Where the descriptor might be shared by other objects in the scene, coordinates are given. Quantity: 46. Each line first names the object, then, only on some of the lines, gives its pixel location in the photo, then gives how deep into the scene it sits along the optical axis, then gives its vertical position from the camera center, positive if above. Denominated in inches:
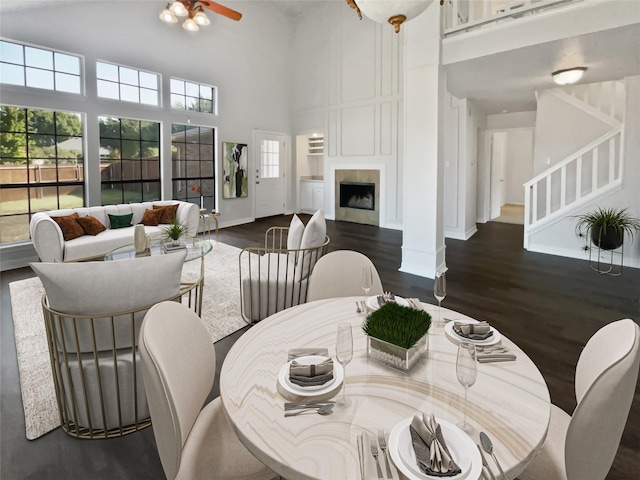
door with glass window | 339.0 +29.7
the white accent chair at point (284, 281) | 117.6 -25.3
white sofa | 167.9 -14.8
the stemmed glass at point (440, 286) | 57.0 -13.0
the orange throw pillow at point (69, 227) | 182.1 -11.3
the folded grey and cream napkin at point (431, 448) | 30.0 -21.7
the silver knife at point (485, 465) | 29.9 -22.6
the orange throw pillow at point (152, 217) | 220.4 -7.7
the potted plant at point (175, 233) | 154.6 -12.2
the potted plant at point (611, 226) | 173.8 -10.9
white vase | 150.8 -14.4
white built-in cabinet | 363.1 +9.8
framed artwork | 306.0 +30.4
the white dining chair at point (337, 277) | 79.5 -16.3
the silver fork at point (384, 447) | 30.7 -22.5
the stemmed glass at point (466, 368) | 36.2 -16.6
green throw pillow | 210.7 -9.5
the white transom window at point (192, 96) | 268.5 +84.8
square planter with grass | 45.3 -16.8
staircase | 195.8 +22.1
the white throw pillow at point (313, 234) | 118.2 -9.7
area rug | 79.2 -40.3
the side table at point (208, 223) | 258.4 -14.6
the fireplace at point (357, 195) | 316.8 +8.6
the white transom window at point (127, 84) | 226.2 +80.6
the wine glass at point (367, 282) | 63.1 -13.7
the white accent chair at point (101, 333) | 64.2 -24.4
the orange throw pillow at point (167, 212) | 226.1 -4.6
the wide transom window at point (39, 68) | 186.7 +75.7
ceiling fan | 181.6 +106.2
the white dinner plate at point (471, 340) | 52.1 -19.8
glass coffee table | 142.9 -19.6
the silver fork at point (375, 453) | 30.3 -22.7
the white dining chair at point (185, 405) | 39.4 -24.4
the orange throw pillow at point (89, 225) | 191.9 -10.8
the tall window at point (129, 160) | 232.8 +30.7
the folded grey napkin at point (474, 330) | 53.6 -19.1
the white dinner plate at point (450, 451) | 30.1 -22.2
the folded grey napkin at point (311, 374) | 41.8 -20.1
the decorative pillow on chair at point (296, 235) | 128.2 -10.9
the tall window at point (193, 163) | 273.4 +32.8
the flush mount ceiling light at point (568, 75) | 168.7 +61.7
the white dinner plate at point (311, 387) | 40.8 -20.9
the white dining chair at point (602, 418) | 37.6 -22.8
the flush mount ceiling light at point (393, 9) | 65.1 +36.3
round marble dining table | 33.0 -22.0
